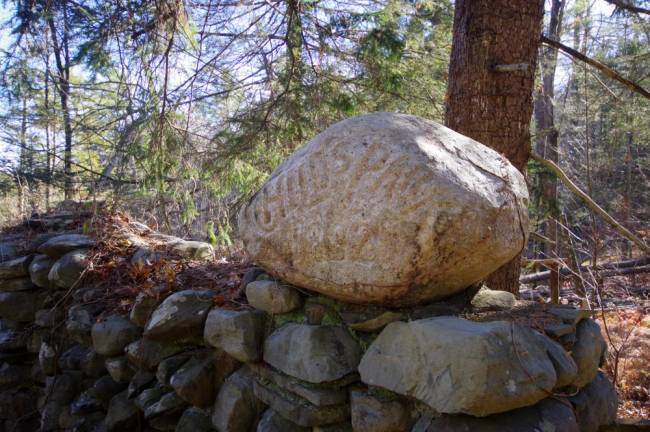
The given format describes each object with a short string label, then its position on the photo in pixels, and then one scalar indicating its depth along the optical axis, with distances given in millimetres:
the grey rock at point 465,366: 1745
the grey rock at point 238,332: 2459
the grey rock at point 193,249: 3729
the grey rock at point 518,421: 1762
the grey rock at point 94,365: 3242
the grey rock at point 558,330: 2172
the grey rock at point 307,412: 2113
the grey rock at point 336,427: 2129
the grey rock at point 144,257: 3445
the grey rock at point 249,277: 2824
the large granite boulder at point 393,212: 2002
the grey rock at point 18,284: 4074
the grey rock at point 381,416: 1958
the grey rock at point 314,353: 2152
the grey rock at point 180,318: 2746
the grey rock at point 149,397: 2752
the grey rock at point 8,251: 4230
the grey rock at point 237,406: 2406
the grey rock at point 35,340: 3865
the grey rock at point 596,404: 2080
